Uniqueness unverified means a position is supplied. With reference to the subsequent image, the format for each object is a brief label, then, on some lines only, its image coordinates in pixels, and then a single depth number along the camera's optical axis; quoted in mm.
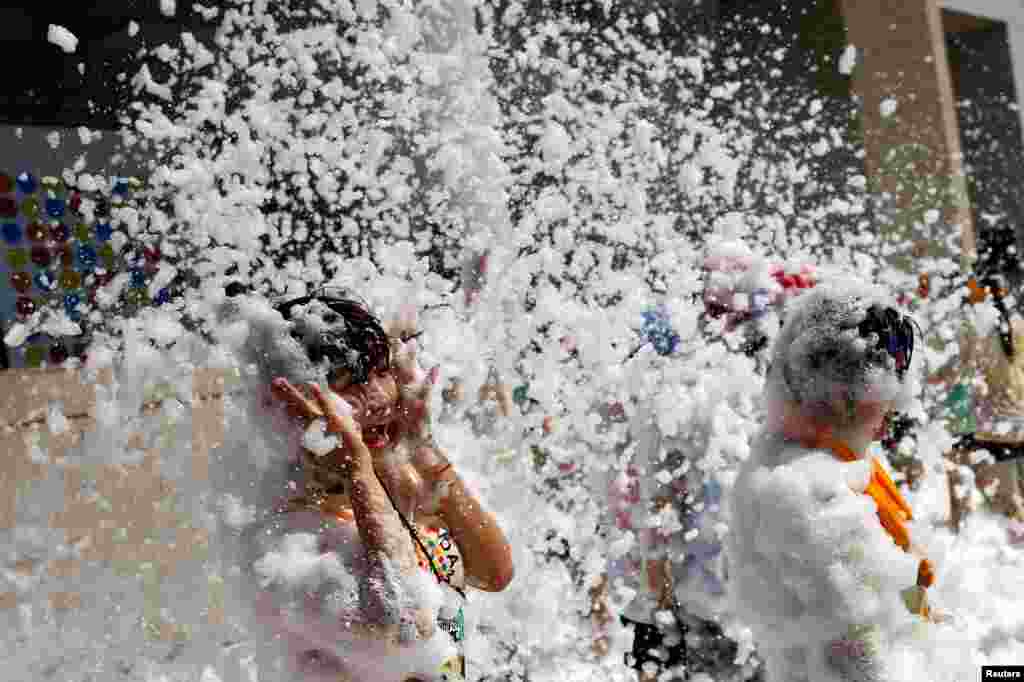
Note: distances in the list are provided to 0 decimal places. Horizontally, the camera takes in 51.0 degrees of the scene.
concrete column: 10148
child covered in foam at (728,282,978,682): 2250
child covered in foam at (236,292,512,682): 1850
